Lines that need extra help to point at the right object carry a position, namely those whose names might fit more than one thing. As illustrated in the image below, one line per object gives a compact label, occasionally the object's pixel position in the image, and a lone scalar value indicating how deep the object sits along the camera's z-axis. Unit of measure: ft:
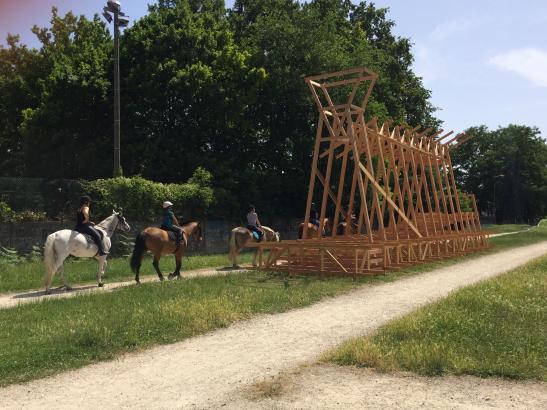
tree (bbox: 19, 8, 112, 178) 90.58
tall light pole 71.82
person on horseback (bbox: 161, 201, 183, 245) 50.78
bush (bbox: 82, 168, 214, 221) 70.54
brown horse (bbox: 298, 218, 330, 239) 70.54
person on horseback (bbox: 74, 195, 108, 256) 46.00
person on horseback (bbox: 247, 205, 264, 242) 63.82
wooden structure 51.88
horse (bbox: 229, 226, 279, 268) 61.40
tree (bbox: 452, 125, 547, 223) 289.53
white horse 43.78
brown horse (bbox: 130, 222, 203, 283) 47.47
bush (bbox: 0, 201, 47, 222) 62.69
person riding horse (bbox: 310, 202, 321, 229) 72.43
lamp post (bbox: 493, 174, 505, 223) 289.66
